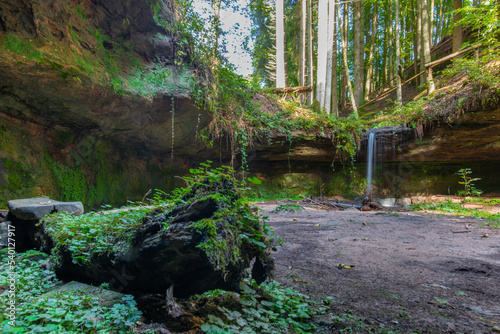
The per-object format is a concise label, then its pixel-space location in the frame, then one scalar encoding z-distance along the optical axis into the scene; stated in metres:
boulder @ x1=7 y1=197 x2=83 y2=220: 3.36
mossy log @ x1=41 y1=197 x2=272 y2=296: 1.38
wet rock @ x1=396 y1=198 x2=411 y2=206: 10.47
